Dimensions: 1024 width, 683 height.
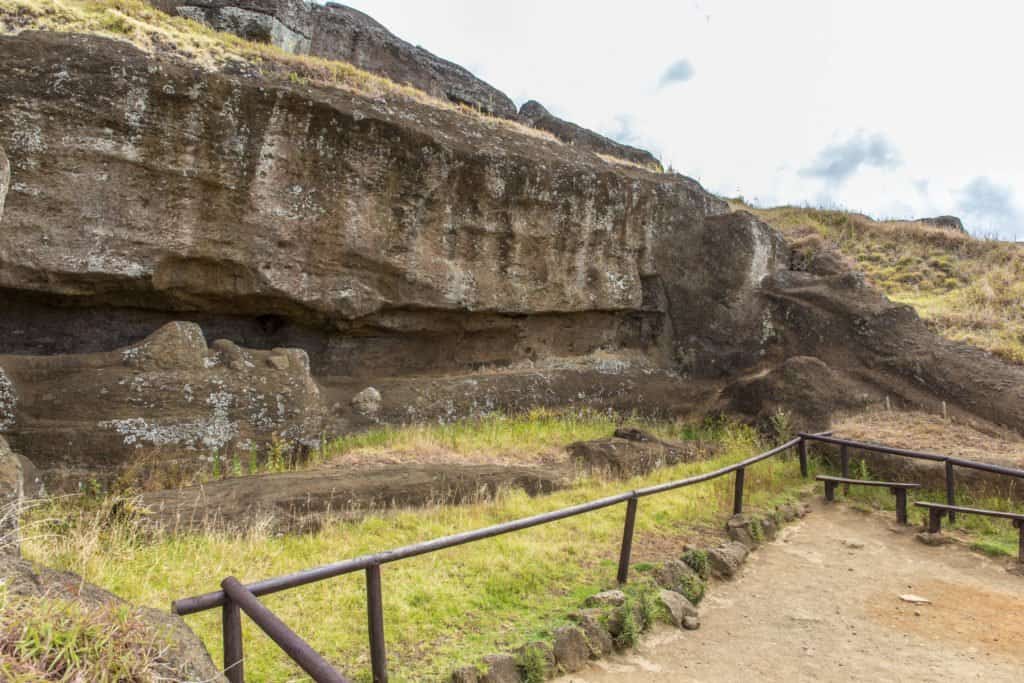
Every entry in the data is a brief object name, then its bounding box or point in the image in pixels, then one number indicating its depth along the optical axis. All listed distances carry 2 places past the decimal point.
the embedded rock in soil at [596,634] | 4.76
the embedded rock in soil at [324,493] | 6.87
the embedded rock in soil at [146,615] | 2.24
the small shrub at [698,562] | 6.48
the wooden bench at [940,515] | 7.29
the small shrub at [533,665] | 4.31
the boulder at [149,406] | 8.41
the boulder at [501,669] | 4.11
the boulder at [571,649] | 4.54
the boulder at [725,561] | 6.67
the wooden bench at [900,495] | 8.61
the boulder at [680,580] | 6.01
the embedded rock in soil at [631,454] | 10.79
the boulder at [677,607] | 5.48
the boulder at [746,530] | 7.57
